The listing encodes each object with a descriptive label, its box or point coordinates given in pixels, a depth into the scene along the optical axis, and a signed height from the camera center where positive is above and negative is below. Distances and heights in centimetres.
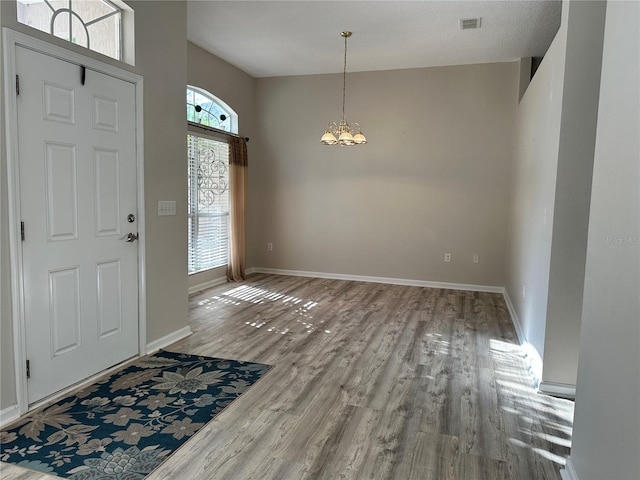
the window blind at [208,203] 555 -4
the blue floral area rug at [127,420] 206 -126
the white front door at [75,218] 248 -15
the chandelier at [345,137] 473 +75
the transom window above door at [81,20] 251 +112
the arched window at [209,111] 538 +120
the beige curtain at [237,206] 615 -8
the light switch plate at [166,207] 349 -7
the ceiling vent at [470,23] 429 +188
